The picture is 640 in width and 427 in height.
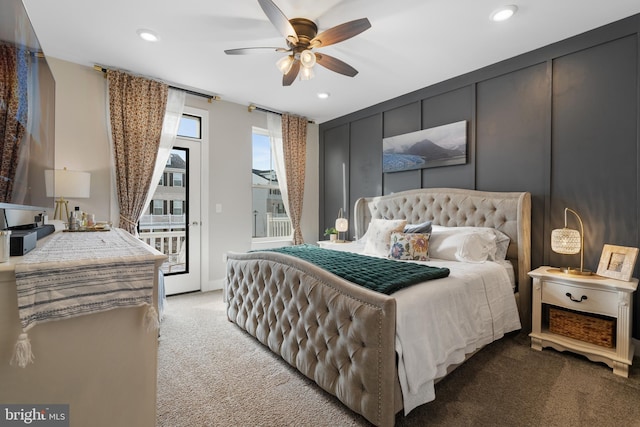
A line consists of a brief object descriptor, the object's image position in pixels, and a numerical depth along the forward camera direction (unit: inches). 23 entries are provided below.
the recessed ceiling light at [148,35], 101.6
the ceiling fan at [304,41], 80.5
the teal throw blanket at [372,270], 68.0
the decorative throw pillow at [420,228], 122.0
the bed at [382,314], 58.7
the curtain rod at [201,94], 147.7
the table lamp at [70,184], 108.7
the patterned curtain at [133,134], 131.0
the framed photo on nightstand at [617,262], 85.0
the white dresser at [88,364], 37.6
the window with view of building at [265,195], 188.2
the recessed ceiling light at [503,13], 89.0
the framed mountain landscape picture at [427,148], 136.2
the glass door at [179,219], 150.9
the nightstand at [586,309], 82.1
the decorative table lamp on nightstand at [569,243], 95.3
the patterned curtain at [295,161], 193.5
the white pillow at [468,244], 107.0
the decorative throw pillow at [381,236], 122.9
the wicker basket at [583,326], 86.7
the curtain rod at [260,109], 172.7
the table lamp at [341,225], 179.9
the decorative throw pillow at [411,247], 111.3
